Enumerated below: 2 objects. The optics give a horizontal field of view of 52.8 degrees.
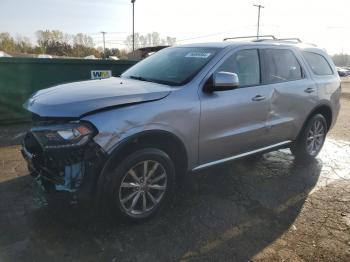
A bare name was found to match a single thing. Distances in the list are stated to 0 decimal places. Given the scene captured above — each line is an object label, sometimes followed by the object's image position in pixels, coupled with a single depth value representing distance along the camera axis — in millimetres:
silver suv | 3082
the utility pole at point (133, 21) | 45000
